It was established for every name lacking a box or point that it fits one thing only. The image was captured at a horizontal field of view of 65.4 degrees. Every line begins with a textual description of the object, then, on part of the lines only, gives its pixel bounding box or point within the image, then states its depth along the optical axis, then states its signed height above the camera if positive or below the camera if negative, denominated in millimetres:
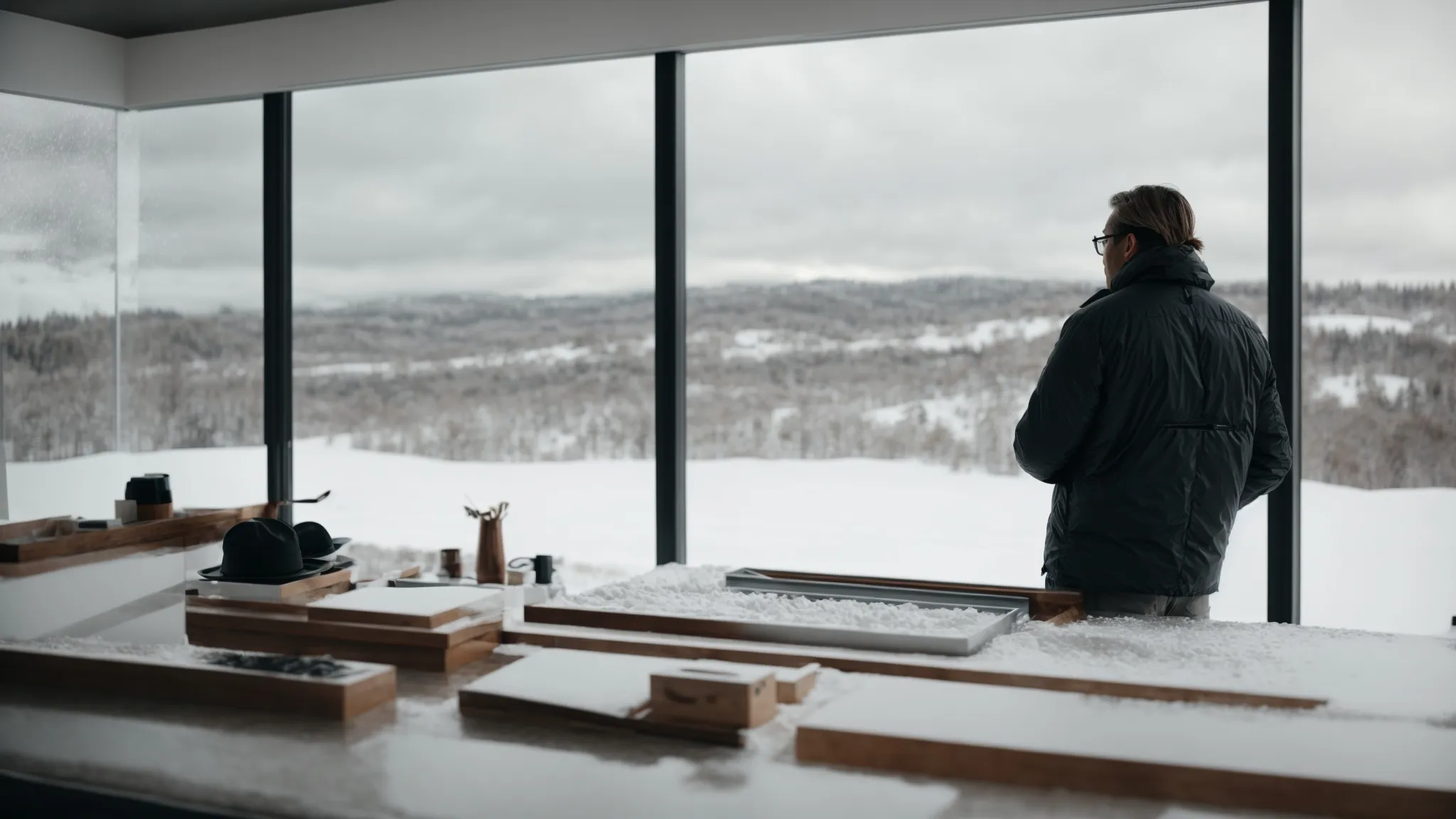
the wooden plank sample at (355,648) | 1700 -371
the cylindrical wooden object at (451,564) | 3719 -495
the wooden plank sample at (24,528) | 2248 -225
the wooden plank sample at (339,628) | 1703 -341
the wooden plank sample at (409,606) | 1744 -308
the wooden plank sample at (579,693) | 1357 -355
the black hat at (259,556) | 2033 -256
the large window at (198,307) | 5121 +496
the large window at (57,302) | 4914 +506
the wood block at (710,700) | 1346 -343
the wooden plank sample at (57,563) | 1973 -268
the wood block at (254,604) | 1915 -329
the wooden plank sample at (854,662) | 1445 -367
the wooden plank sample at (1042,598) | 2117 -352
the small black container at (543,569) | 3518 -484
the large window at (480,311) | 4418 +426
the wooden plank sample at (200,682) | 1432 -356
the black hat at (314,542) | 2295 -259
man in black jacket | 2344 -44
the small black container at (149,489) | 2584 -170
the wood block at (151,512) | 2586 -222
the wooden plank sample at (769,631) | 1716 -353
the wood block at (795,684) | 1475 -359
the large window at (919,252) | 3543 +552
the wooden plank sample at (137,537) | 2023 -248
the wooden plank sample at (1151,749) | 1105 -362
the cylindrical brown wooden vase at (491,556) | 3637 -460
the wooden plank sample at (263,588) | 2006 -314
